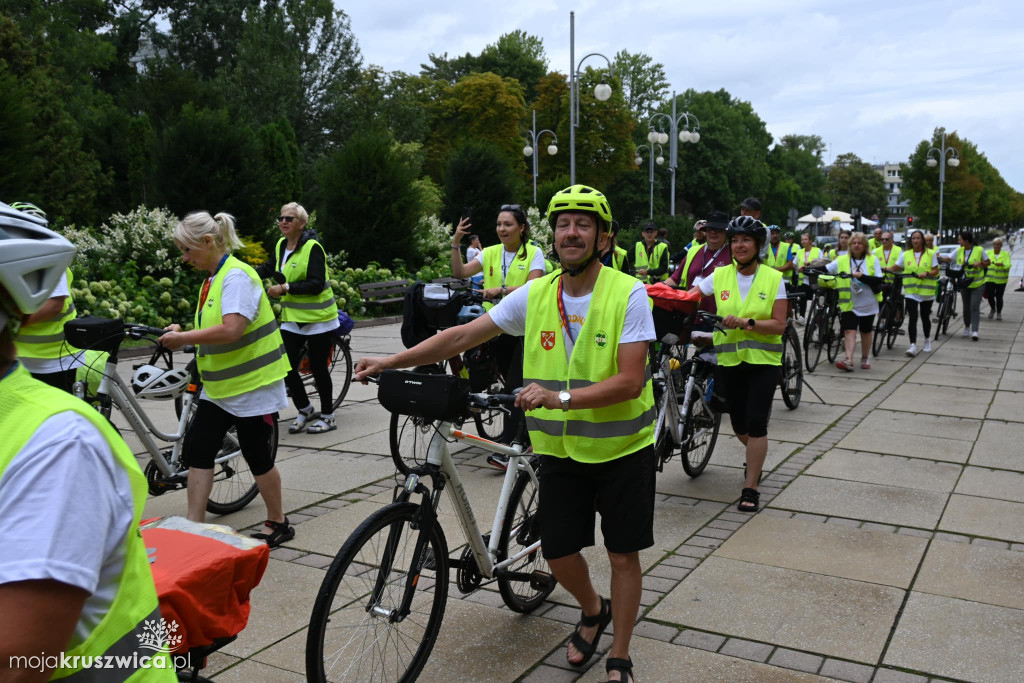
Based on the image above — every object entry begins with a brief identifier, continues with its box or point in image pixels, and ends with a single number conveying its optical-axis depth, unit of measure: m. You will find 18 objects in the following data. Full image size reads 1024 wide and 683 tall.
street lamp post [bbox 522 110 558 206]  43.44
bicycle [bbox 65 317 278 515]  4.86
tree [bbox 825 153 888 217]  128.00
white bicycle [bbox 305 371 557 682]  3.01
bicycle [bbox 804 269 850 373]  12.46
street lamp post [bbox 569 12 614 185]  26.87
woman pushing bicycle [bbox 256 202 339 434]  7.62
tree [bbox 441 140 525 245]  25.31
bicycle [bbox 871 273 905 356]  14.34
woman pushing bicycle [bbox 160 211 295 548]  4.74
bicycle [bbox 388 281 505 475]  6.32
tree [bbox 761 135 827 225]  87.19
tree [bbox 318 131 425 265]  20.73
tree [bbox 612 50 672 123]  70.12
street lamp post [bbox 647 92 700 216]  36.08
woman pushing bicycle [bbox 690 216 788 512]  5.89
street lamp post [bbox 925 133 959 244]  52.50
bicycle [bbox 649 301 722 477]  6.10
